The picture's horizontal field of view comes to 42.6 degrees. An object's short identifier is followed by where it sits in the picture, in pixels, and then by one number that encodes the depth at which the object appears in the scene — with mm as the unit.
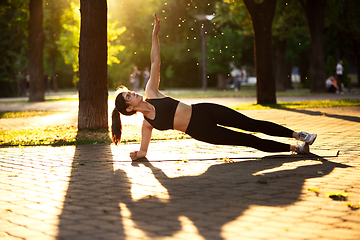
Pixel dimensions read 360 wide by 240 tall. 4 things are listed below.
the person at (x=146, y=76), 37331
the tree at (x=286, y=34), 30156
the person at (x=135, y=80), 39031
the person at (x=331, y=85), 29141
